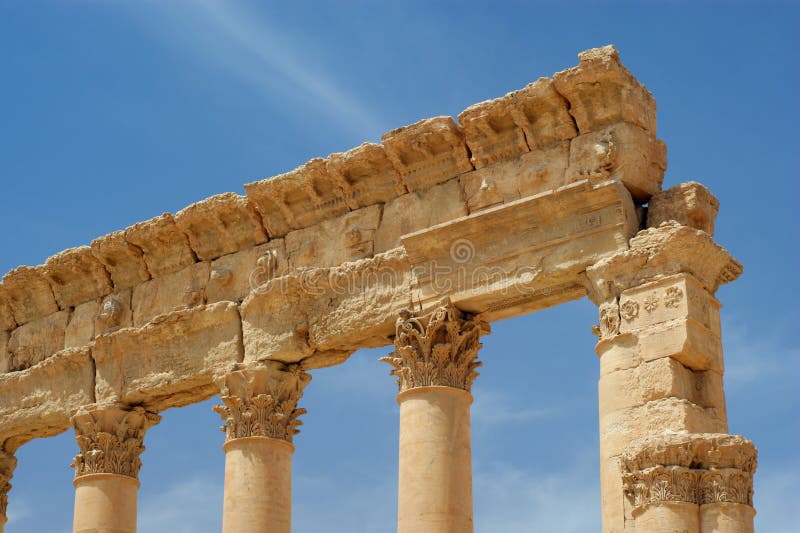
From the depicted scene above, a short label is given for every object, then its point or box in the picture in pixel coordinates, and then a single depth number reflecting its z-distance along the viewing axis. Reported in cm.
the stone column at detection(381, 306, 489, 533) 1900
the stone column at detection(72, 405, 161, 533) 2281
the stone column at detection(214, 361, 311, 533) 2086
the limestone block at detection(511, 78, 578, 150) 1933
